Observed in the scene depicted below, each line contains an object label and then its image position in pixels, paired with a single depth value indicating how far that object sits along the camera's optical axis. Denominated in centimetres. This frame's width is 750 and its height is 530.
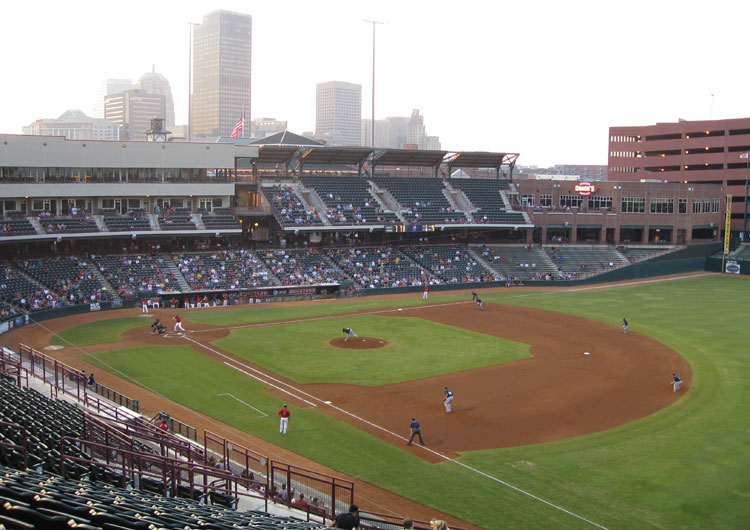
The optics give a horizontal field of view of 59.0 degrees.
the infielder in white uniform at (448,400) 2827
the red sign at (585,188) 8262
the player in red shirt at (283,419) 2572
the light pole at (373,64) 7525
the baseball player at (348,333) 4169
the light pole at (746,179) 8800
